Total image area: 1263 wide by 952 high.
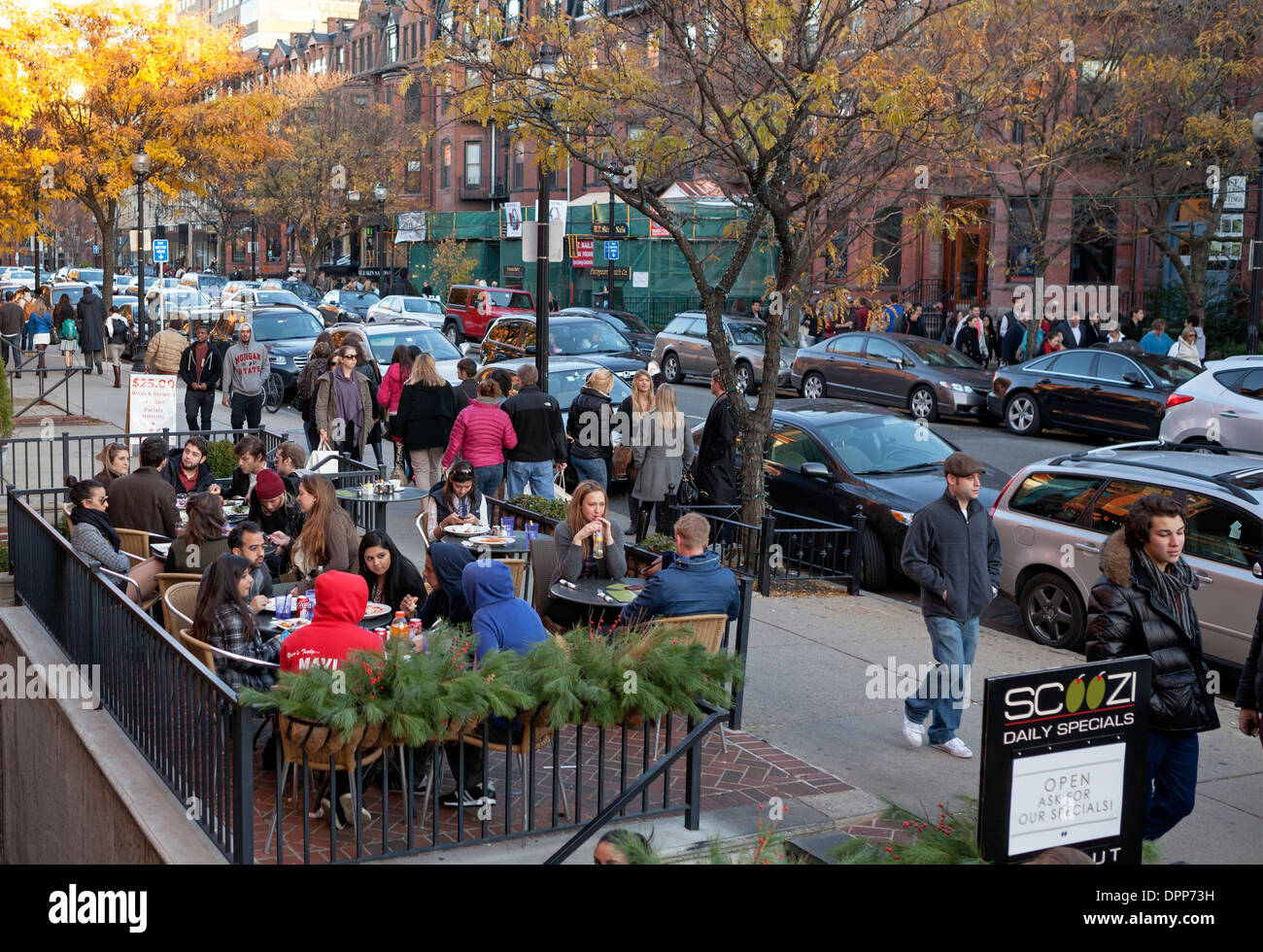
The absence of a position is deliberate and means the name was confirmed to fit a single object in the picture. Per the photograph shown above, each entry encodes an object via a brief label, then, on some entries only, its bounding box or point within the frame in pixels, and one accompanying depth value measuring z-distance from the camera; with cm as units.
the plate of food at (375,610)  789
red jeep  3856
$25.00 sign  1571
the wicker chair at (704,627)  693
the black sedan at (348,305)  3725
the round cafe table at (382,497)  1158
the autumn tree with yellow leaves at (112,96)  2947
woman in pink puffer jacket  1265
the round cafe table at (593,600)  817
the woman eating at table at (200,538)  884
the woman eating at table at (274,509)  1043
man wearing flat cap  768
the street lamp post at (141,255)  2810
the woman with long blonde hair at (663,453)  1269
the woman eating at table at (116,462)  1095
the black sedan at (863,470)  1262
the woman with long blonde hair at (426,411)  1407
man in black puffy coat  588
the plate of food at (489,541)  962
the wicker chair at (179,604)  782
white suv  1664
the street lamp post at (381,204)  5266
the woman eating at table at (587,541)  871
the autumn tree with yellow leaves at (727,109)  1183
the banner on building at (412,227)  6156
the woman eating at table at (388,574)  831
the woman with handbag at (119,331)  3258
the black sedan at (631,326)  3256
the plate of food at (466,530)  1003
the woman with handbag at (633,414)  1289
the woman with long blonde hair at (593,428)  1370
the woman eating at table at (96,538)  934
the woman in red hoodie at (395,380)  1541
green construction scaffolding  4297
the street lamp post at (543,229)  1300
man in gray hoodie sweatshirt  1722
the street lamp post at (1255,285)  2142
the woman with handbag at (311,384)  1575
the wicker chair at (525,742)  612
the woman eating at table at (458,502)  1032
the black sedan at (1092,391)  2111
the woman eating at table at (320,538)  892
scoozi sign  475
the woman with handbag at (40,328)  2841
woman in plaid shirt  714
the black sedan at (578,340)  2545
